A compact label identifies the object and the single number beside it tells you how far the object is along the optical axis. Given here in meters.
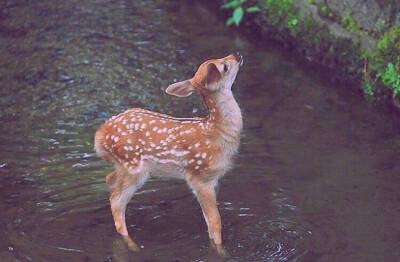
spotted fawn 12.10
